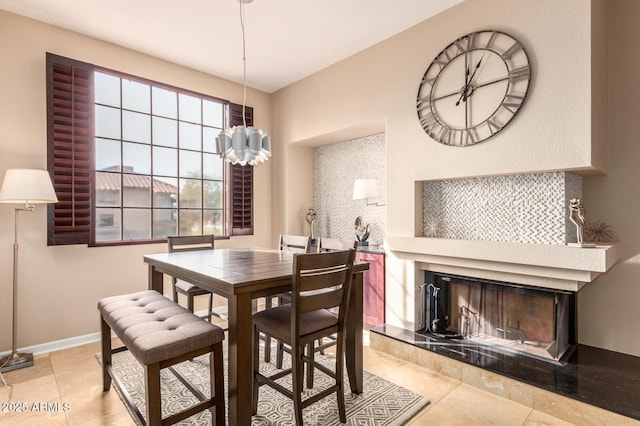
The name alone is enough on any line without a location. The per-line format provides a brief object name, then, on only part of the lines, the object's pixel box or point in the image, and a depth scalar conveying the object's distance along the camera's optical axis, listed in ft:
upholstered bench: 4.95
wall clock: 7.70
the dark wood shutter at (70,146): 9.49
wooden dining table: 5.39
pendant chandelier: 7.20
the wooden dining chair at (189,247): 9.29
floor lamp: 7.92
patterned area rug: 6.32
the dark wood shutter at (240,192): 13.60
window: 9.68
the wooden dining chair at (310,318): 5.56
